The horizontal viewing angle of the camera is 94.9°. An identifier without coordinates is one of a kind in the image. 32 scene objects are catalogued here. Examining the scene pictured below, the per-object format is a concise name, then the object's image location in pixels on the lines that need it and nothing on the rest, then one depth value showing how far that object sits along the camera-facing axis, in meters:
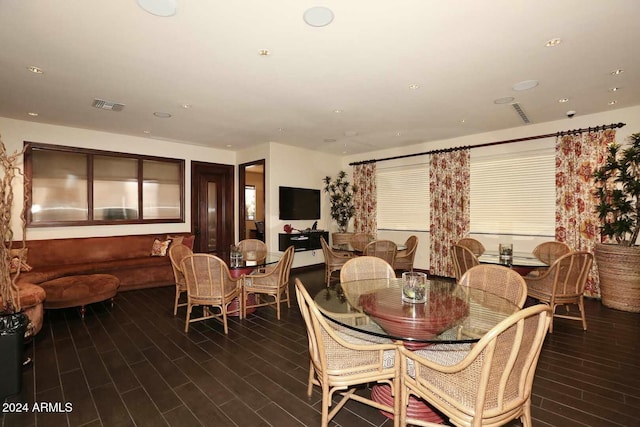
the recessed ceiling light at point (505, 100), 4.05
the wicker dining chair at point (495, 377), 1.30
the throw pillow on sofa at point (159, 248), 5.82
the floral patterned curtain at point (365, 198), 7.45
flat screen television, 6.73
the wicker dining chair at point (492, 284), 1.90
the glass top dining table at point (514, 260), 3.66
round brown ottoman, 3.79
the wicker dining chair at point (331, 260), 5.49
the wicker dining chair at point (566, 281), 3.24
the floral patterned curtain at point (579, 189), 4.65
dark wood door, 7.07
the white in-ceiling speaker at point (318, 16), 2.28
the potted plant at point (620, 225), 4.04
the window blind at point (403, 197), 6.66
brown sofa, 4.66
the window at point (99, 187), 5.20
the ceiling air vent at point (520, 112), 4.33
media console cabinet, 6.65
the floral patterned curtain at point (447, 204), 5.97
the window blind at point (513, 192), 5.18
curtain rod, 4.56
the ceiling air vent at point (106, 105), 4.10
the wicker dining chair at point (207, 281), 3.27
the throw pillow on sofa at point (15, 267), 3.74
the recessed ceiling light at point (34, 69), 3.16
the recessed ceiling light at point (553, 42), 2.69
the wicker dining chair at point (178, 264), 3.78
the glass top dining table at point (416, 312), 1.67
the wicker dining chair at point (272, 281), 3.79
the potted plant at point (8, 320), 2.24
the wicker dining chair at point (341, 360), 1.68
